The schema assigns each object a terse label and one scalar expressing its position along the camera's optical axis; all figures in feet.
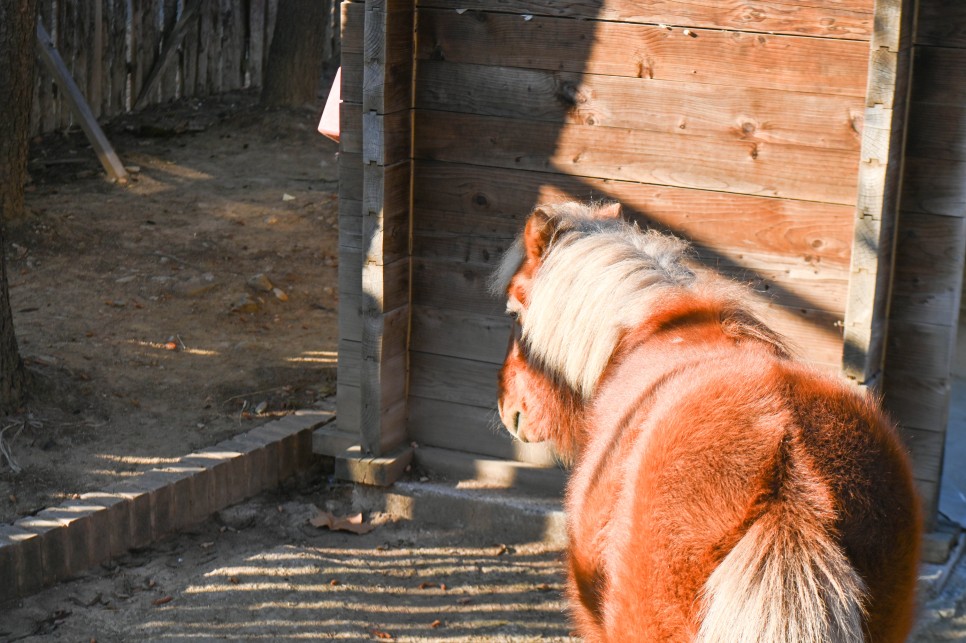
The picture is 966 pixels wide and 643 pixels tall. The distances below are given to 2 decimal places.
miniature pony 6.99
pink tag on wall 17.88
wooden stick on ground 31.04
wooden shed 13.37
